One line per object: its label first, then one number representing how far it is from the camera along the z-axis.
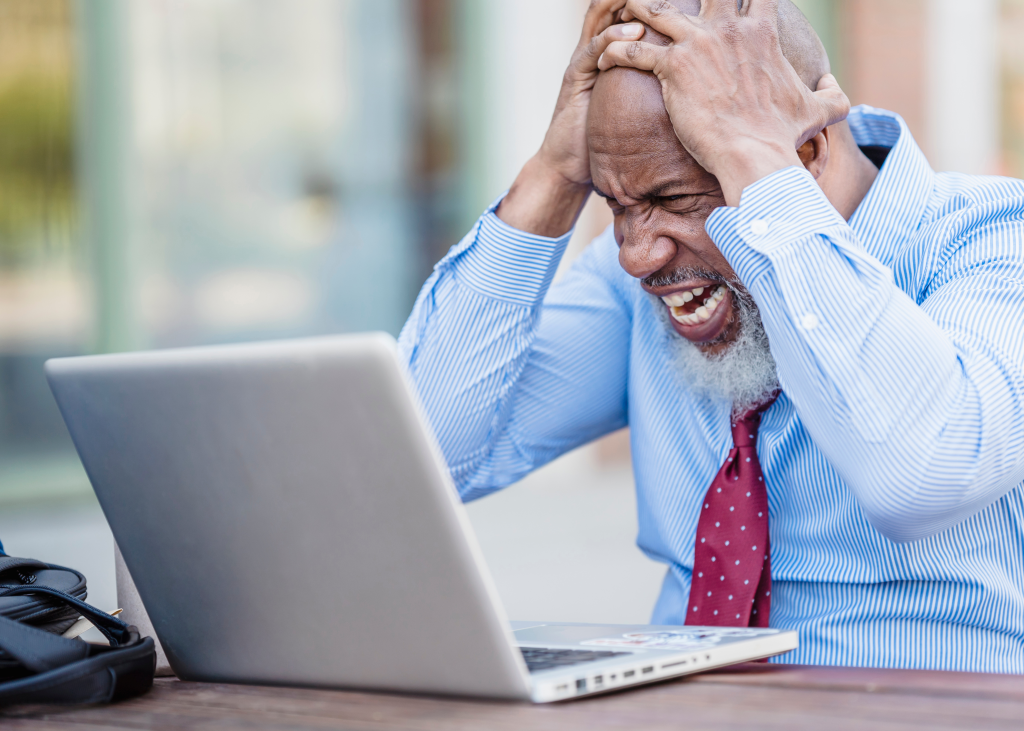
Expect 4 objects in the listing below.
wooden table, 2.24
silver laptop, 2.24
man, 2.51
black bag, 2.33
